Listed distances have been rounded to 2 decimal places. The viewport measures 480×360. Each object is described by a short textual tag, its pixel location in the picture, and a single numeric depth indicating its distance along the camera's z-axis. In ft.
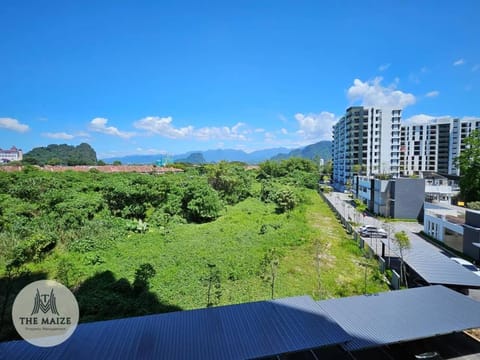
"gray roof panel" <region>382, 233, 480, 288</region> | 30.81
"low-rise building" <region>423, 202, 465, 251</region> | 54.29
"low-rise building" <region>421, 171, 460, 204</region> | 87.86
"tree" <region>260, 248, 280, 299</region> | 37.32
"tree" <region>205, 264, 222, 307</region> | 31.79
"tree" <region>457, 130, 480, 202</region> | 87.92
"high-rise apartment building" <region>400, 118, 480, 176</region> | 204.85
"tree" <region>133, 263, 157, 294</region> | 34.09
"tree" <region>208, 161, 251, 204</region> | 103.35
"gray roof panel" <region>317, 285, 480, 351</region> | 20.44
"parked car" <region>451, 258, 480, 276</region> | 39.83
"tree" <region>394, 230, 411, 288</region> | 37.73
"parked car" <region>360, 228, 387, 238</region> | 63.05
